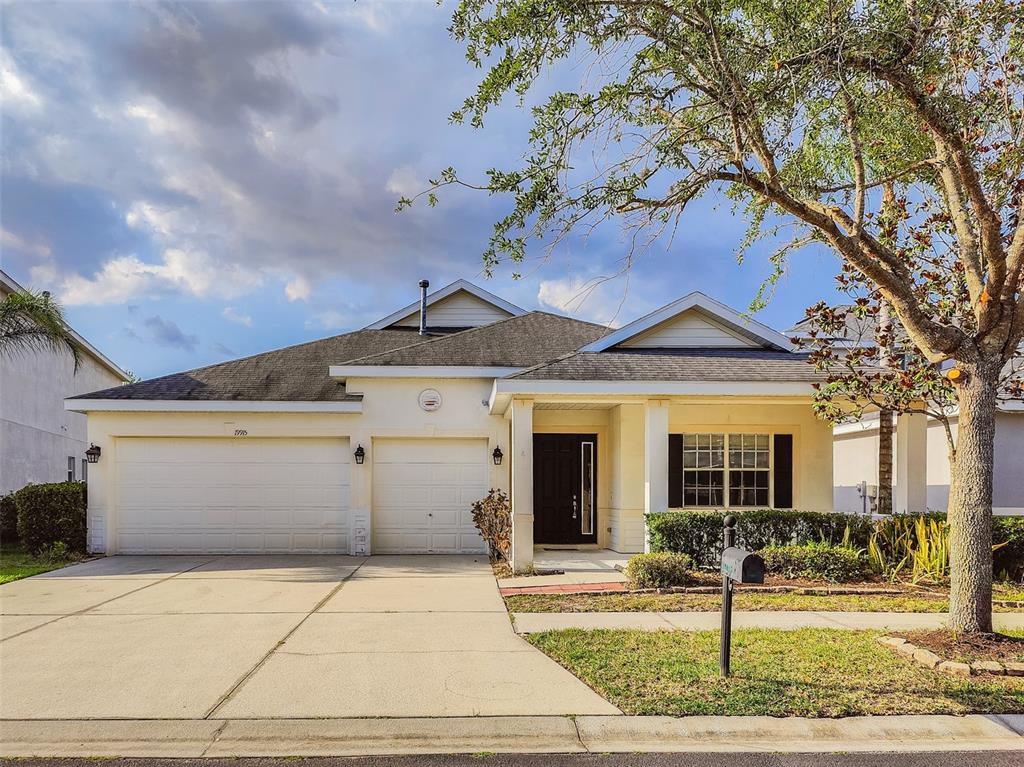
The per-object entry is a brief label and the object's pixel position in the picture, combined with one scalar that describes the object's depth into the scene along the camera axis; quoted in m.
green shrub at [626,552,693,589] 9.76
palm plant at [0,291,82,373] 14.09
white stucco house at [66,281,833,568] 13.56
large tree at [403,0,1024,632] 6.65
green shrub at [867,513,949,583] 10.27
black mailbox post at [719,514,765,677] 5.34
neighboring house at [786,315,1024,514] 12.08
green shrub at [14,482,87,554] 13.49
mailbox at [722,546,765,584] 5.33
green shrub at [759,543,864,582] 10.29
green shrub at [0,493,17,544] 15.20
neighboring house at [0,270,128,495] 17.25
